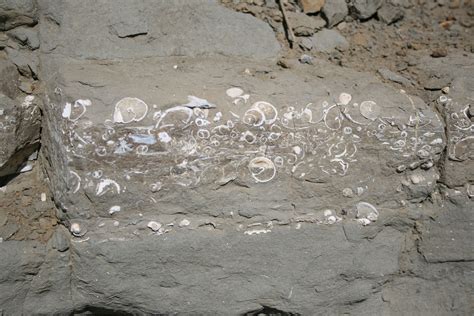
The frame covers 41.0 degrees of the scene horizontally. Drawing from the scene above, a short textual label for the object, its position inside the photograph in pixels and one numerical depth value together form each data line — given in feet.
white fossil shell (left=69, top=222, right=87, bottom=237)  5.38
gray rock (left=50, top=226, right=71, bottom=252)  5.46
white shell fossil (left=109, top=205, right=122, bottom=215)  5.35
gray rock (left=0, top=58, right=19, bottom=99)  5.24
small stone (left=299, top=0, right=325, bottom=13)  6.00
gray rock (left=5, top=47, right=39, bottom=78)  5.37
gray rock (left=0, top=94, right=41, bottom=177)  5.16
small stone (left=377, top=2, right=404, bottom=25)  6.18
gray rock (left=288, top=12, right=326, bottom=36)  5.88
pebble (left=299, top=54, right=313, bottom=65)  5.72
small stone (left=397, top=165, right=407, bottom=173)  5.59
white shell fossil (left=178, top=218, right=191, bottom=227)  5.47
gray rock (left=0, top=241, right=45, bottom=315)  5.40
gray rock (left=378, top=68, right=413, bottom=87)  5.74
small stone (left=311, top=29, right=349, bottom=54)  5.89
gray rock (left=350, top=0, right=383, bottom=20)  6.09
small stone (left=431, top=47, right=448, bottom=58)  5.94
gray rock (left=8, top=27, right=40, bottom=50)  5.40
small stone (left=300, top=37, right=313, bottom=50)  5.82
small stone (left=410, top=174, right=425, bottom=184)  5.66
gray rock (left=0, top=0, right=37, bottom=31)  5.30
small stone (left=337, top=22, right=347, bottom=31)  6.09
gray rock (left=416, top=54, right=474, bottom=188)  5.59
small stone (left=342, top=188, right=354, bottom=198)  5.60
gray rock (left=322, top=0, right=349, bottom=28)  5.98
